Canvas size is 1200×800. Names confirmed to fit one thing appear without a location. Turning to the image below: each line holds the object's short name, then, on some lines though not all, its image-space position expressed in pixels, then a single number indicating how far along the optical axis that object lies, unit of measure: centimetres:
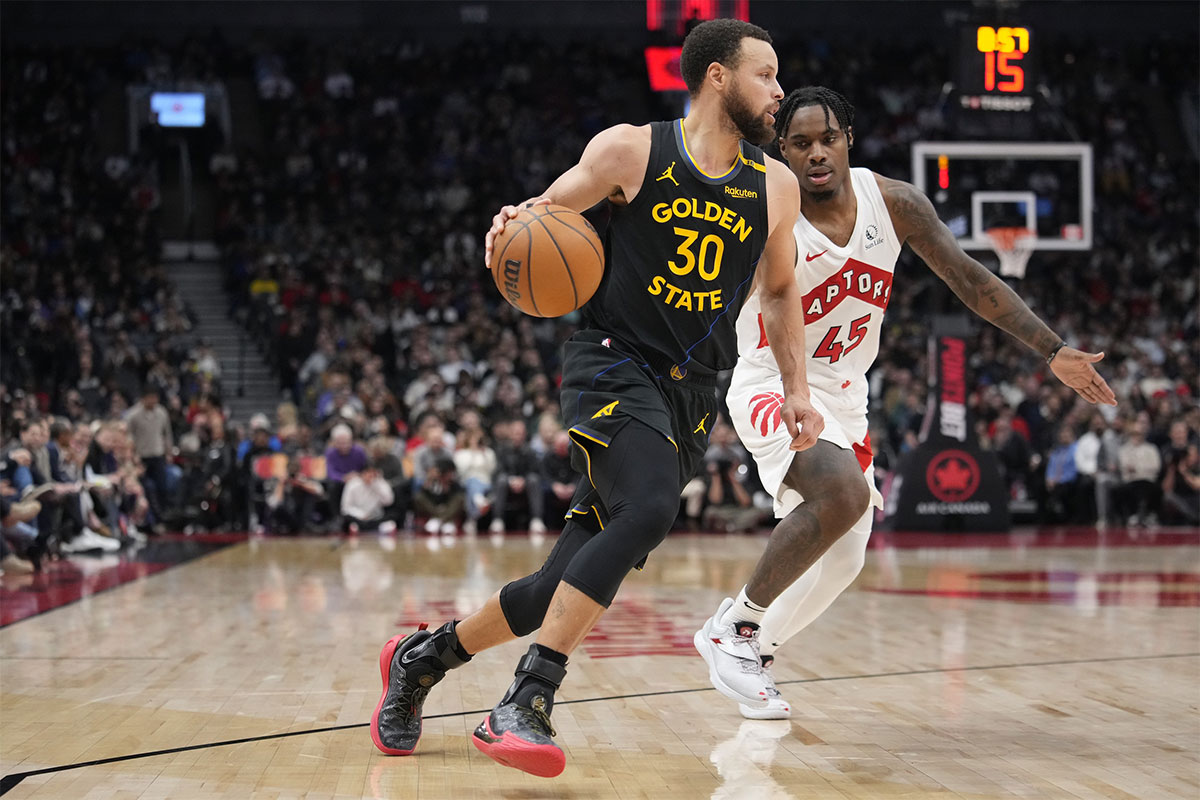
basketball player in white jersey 425
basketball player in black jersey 340
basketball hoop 1288
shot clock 1234
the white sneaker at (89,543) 1100
